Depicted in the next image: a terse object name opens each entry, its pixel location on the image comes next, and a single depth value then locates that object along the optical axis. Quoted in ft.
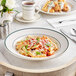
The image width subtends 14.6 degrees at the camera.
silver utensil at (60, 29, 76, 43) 5.10
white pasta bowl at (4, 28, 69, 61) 4.58
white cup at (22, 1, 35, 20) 5.68
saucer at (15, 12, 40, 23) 5.75
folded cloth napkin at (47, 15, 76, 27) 5.68
